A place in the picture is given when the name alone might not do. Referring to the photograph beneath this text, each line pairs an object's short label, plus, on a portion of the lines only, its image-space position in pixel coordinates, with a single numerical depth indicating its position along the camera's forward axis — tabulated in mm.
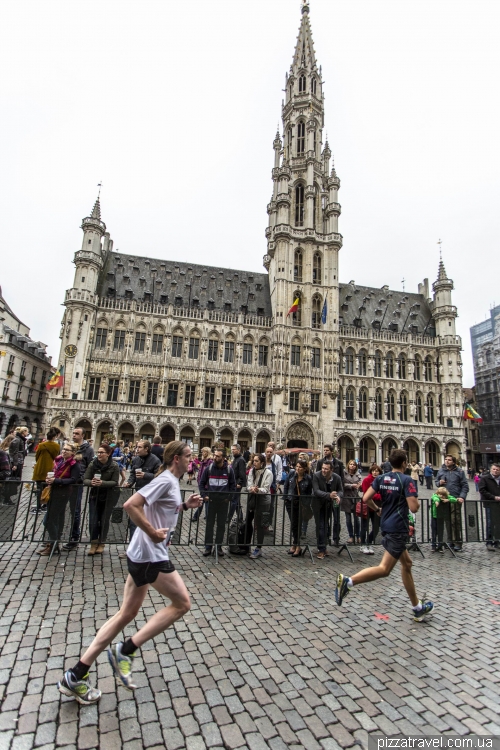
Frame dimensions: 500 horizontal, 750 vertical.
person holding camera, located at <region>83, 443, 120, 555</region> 6676
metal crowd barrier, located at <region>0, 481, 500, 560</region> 6633
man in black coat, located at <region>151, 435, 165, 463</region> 10664
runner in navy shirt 4488
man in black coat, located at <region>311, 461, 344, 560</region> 7289
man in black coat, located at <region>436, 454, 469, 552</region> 8383
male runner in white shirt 2914
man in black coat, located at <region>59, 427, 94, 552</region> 6719
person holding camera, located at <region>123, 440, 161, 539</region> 6938
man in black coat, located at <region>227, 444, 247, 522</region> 8508
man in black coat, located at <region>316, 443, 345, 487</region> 8230
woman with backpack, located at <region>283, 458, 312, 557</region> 7297
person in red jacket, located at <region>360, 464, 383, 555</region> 7766
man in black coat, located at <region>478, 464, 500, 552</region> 8711
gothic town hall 35312
